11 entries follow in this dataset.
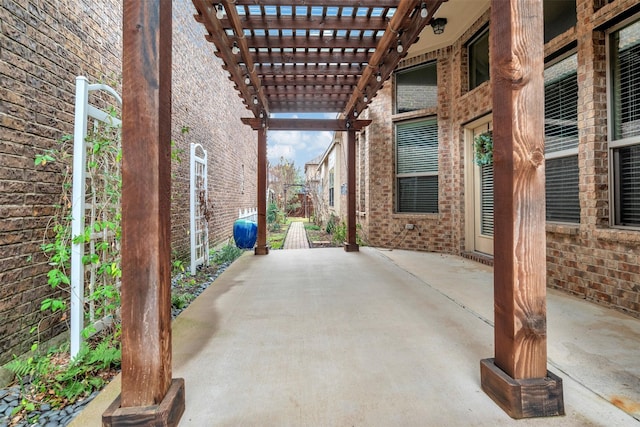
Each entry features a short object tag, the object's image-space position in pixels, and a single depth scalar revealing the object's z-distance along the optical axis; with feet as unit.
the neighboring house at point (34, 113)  6.37
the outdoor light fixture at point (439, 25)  15.87
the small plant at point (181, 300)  10.35
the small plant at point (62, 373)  5.62
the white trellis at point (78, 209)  6.74
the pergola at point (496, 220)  4.30
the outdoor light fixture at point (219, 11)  9.51
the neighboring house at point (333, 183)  32.93
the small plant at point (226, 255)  18.26
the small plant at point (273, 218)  39.65
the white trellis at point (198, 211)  15.07
